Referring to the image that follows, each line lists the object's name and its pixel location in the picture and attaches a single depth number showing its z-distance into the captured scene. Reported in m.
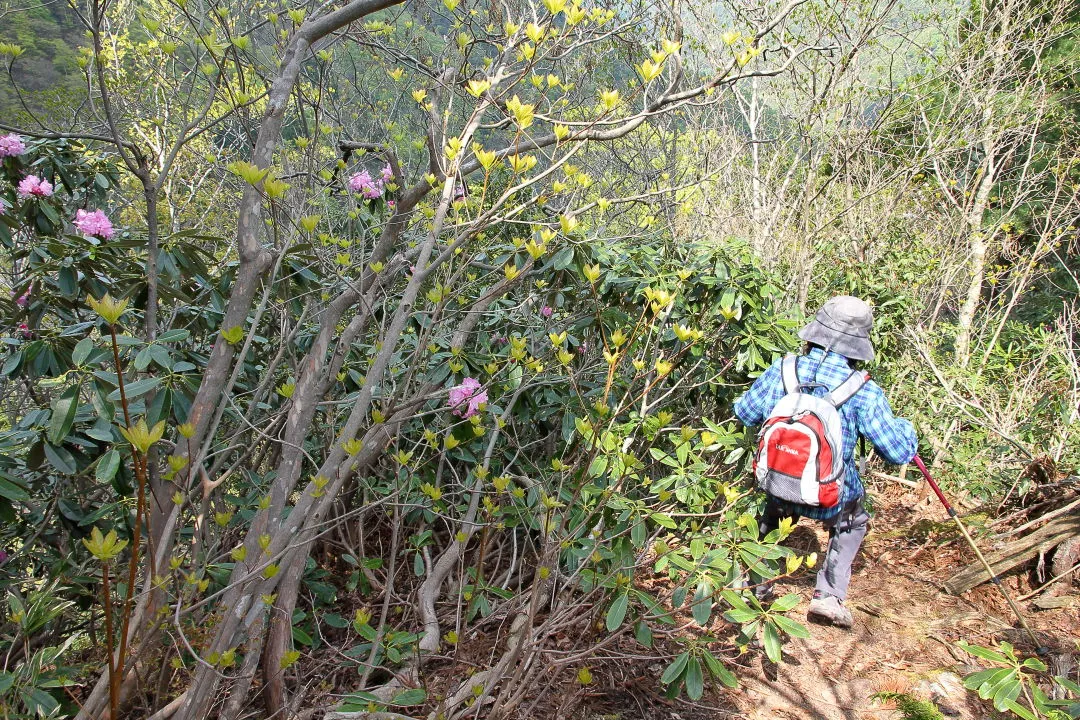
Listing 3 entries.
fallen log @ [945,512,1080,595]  3.24
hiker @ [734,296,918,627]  2.56
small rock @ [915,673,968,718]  2.44
